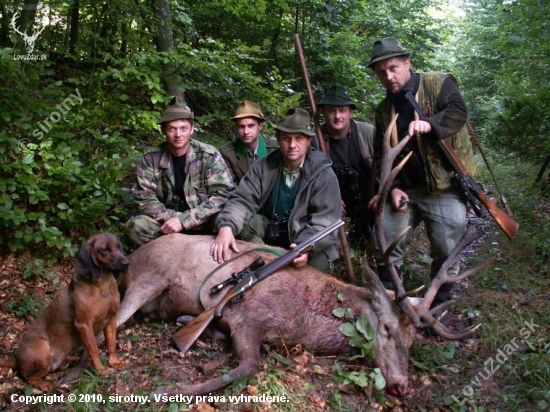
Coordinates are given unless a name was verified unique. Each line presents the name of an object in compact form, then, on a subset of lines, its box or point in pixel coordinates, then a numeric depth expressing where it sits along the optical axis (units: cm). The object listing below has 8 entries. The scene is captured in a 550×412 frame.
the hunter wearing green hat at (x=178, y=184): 501
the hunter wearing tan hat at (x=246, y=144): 583
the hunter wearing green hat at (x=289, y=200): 455
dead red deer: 372
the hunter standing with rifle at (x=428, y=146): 430
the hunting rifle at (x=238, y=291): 378
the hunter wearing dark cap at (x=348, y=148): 573
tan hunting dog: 328
